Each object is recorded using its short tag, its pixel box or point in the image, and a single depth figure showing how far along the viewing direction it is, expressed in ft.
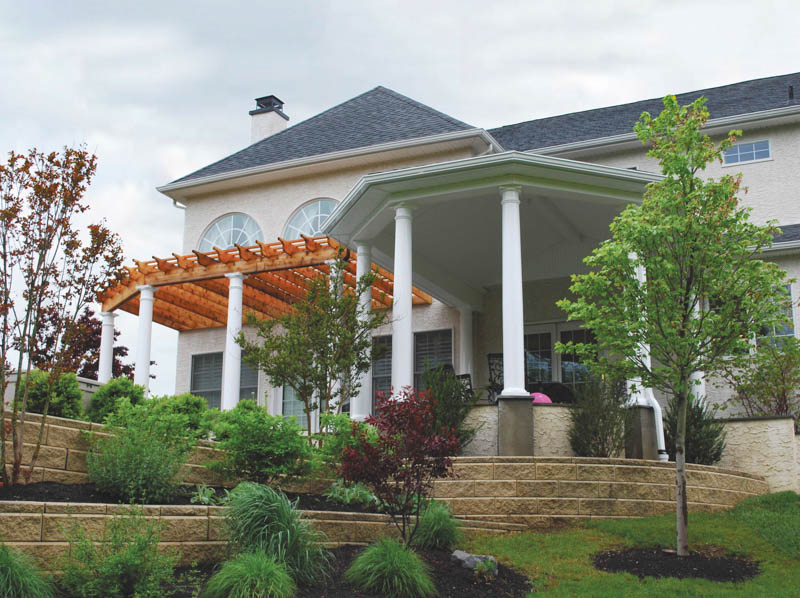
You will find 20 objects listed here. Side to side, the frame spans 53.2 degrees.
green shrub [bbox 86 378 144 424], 37.40
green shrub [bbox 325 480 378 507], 27.45
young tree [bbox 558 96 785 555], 25.54
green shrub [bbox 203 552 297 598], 17.87
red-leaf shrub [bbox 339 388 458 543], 22.45
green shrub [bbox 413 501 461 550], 24.27
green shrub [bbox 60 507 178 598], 17.13
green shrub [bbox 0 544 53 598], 15.76
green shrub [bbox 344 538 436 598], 19.95
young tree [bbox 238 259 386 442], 34.86
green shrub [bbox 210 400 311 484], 26.13
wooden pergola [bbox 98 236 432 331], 49.11
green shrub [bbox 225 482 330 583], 20.29
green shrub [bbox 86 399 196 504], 22.26
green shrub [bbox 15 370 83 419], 31.50
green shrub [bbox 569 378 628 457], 31.50
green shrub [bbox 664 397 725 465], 35.32
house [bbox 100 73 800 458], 36.01
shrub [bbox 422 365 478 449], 32.55
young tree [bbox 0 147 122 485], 22.95
